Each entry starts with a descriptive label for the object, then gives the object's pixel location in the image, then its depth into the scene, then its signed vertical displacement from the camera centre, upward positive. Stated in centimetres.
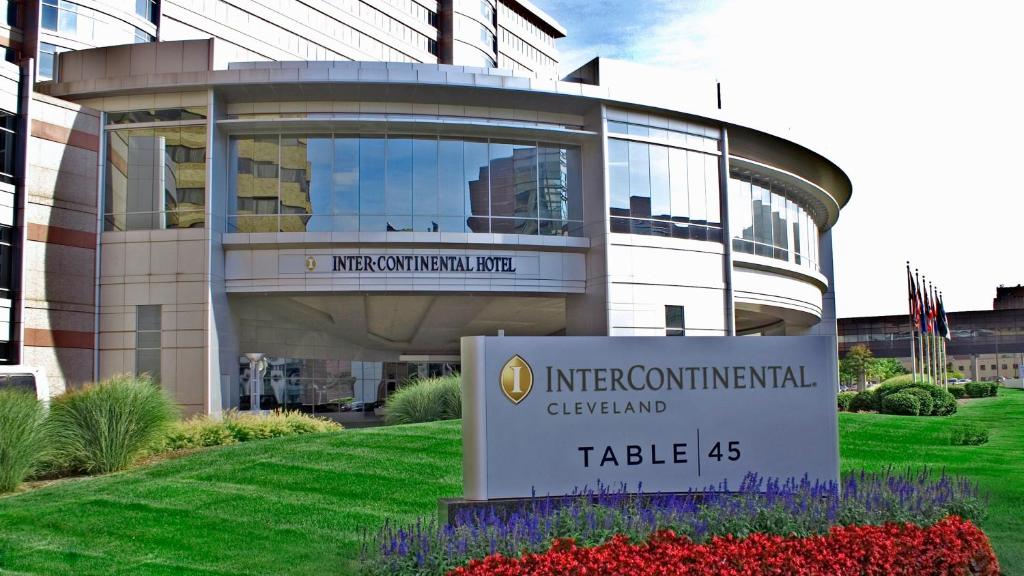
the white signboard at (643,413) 848 -44
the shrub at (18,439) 1331 -96
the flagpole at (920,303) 4084 +293
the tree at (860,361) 9112 +56
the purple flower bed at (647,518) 740 -139
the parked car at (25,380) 1611 -6
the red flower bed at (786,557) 706 -161
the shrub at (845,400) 3256 -126
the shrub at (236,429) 1884 -127
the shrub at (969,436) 1953 -160
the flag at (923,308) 4097 +273
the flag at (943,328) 4622 +199
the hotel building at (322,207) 2605 +523
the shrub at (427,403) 2317 -84
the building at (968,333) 9269 +358
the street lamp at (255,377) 2839 -10
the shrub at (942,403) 2891 -124
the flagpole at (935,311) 4539 +287
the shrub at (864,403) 3059 -129
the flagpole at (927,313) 4233 +255
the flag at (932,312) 4374 +272
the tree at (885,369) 10012 -31
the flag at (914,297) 4076 +318
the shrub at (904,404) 2836 -125
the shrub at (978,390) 4628 -133
